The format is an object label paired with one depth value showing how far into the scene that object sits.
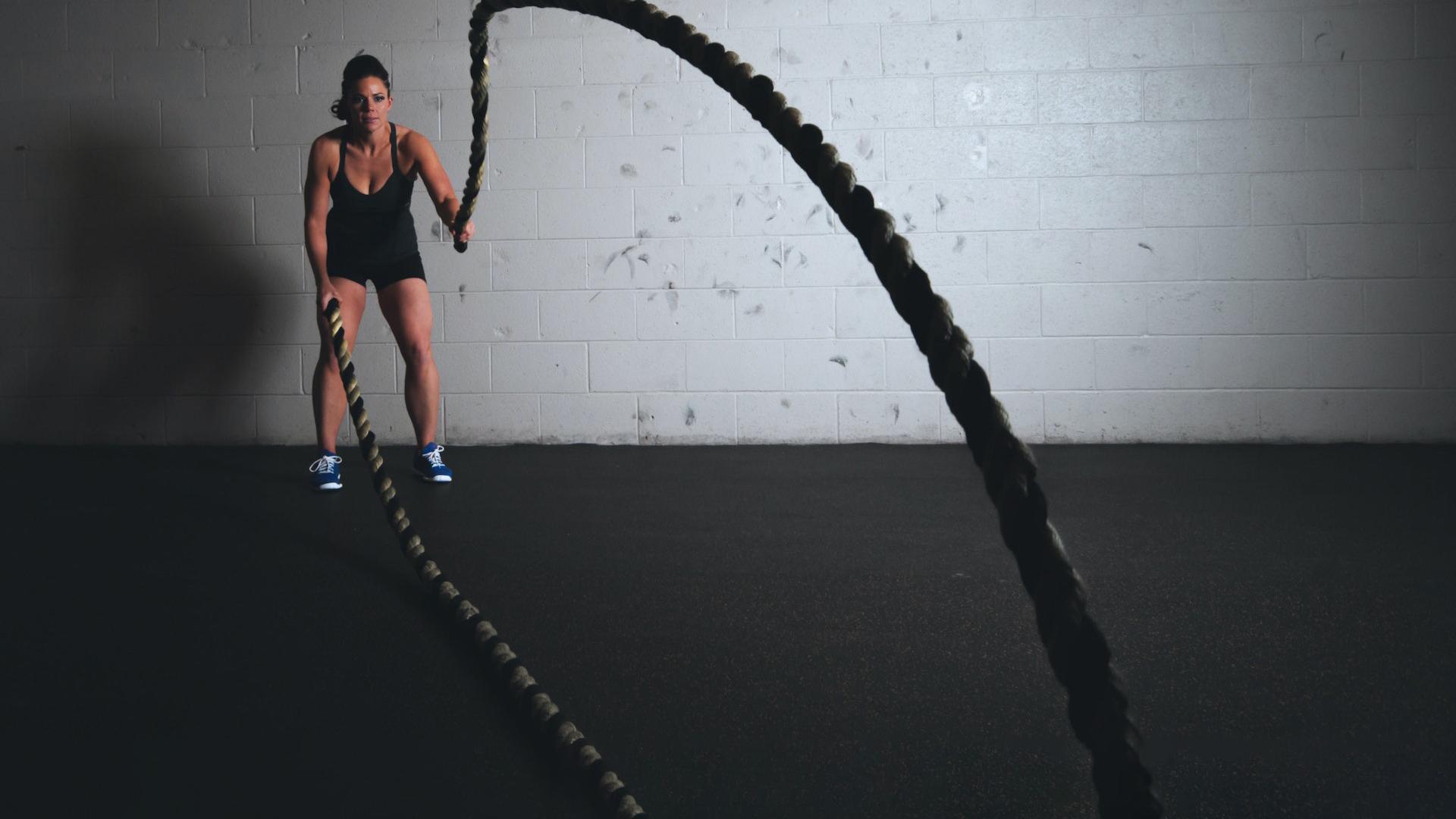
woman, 3.28
